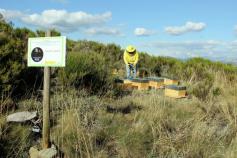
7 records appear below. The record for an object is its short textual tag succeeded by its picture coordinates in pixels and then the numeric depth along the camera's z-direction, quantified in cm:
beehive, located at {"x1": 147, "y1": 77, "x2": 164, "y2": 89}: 1249
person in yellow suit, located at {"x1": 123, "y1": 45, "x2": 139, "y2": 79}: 1446
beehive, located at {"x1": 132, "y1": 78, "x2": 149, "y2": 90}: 1195
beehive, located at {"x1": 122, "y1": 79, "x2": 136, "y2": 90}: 1140
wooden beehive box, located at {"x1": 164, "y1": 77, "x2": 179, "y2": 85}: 1288
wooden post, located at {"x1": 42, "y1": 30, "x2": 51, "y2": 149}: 535
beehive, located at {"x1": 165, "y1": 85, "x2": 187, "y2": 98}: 1073
